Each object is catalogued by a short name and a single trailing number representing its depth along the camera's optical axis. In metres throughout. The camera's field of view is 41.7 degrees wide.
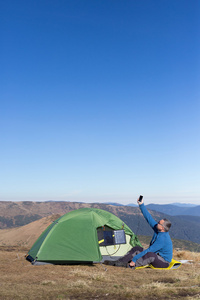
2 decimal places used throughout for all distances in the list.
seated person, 10.62
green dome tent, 11.52
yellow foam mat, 10.79
